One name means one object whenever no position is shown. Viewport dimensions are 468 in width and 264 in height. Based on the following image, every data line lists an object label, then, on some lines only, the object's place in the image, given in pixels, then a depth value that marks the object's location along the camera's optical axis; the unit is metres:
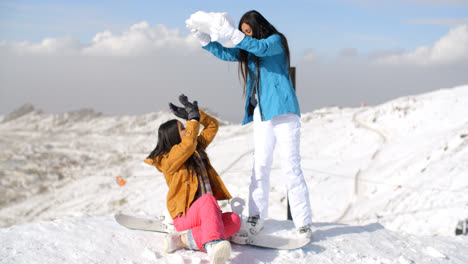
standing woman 3.06
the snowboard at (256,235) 3.01
